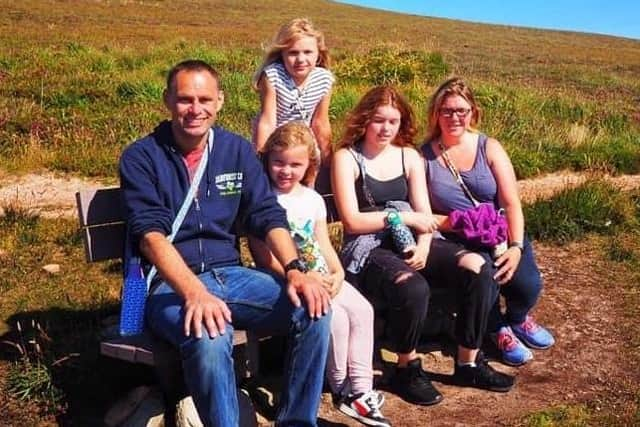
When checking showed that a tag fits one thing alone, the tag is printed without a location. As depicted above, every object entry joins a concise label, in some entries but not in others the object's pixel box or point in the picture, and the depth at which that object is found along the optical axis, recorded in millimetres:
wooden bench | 3848
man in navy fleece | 3137
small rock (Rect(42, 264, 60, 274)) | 5543
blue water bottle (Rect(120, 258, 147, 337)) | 3430
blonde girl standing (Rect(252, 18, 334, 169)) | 4672
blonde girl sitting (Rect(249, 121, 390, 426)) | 3682
